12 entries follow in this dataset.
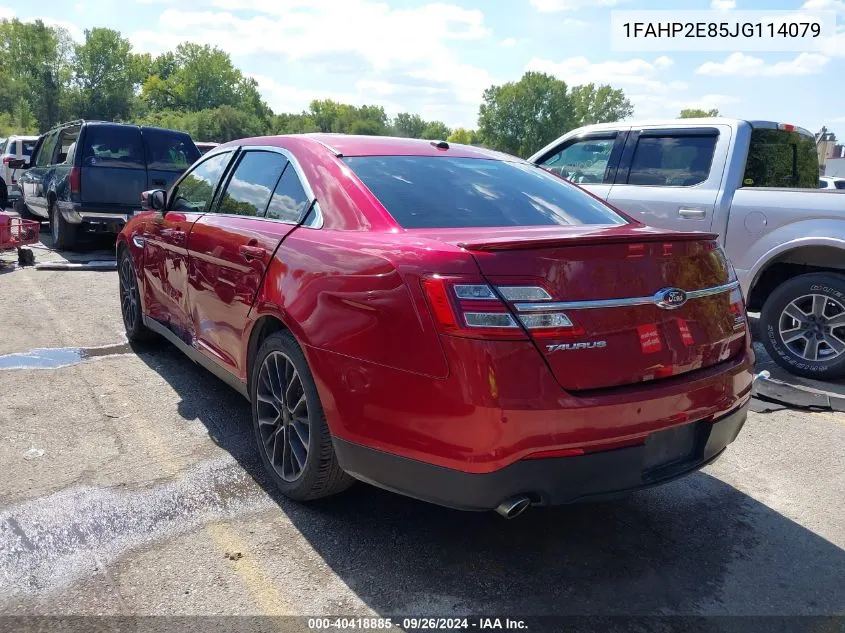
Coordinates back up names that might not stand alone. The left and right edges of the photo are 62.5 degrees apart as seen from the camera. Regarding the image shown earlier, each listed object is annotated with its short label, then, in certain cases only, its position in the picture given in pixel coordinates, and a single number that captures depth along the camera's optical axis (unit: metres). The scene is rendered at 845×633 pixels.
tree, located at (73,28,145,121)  98.44
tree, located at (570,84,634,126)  121.56
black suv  10.17
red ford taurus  2.33
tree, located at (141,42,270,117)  116.19
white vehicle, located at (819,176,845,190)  9.69
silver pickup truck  5.31
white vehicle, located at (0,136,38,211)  16.03
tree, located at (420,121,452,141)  153.07
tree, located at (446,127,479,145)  135.00
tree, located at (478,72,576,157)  116.88
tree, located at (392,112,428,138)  146.75
